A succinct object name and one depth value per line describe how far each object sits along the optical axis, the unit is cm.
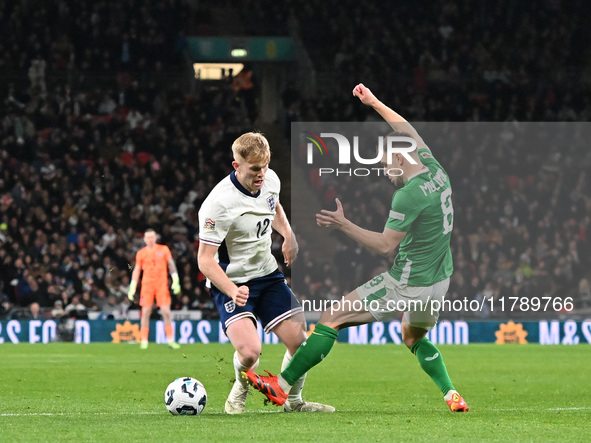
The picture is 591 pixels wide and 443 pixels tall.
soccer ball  1582
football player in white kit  1515
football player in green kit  1579
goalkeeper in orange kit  3847
